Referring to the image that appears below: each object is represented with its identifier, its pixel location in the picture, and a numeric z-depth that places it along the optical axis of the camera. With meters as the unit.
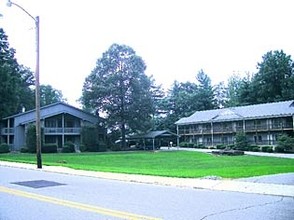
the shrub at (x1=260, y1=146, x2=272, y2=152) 54.09
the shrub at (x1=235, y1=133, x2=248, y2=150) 59.50
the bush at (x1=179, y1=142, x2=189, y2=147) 72.72
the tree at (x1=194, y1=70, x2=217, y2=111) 91.94
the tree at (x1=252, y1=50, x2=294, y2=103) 83.50
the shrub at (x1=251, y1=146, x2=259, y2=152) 56.56
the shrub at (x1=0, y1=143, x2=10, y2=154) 51.91
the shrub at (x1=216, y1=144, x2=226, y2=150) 63.11
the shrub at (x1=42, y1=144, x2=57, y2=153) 53.31
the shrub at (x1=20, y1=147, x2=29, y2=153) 52.33
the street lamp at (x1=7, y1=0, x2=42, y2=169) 25.00
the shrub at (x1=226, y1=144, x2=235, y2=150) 60.71
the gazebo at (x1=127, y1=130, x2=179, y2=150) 71.44
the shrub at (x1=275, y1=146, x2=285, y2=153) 52.72
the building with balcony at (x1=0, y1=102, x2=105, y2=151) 58.62
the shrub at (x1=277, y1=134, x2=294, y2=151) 51.88
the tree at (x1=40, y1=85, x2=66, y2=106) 86.94
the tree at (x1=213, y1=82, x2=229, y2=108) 102.06
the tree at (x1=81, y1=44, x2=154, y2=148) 66.75
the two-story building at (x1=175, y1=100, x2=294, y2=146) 61.65
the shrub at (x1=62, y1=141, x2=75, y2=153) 55.52
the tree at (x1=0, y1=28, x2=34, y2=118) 58.16
